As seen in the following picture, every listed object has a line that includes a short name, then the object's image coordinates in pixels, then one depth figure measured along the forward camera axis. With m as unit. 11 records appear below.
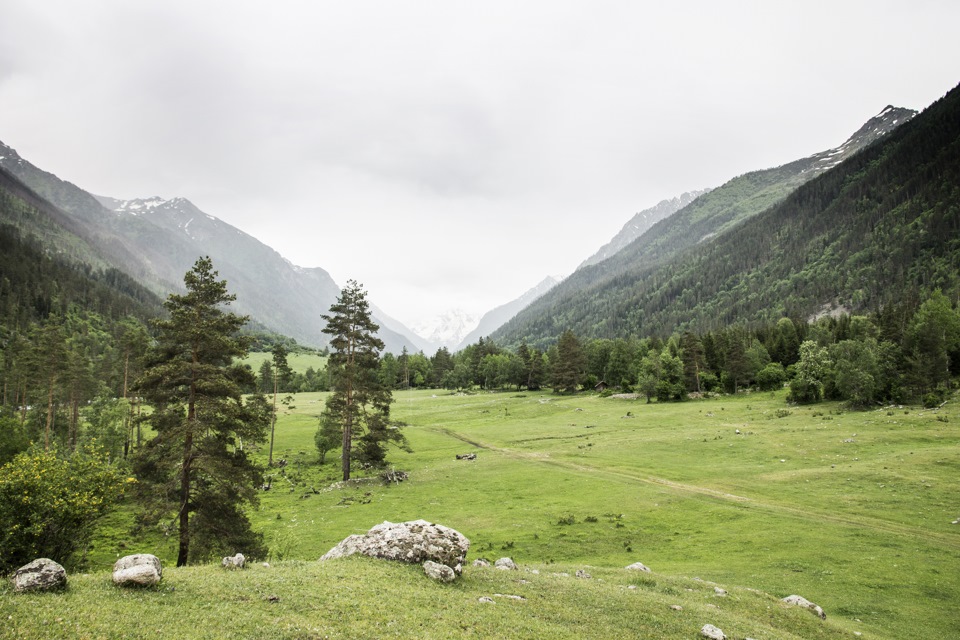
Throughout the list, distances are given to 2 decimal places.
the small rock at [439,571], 19.27
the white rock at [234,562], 18.38
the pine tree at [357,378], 50.53
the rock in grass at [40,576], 12.27
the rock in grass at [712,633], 16.48
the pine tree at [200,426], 25.23
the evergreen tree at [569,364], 129.75
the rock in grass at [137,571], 14.04
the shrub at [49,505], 16.83
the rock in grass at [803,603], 21.15
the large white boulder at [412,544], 20.75
